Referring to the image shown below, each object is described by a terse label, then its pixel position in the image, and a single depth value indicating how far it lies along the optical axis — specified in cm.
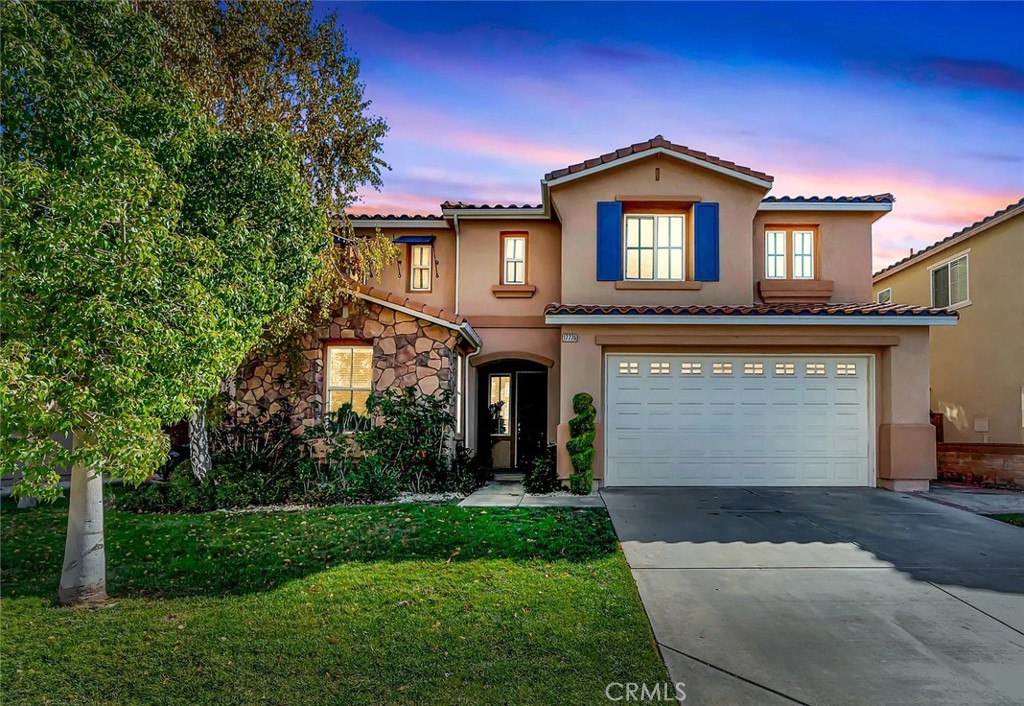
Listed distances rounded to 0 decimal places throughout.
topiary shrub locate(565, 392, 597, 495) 1016
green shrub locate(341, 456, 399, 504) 975
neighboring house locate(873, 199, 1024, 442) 1230
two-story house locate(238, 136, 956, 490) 1082
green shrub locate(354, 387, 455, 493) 1048
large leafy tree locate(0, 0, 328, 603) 405
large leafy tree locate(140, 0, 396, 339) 904
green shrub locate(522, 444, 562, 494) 1052
